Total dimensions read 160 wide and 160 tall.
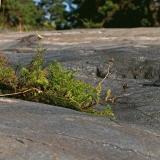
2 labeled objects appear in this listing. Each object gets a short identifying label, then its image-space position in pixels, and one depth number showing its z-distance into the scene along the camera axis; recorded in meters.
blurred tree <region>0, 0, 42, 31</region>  17.31
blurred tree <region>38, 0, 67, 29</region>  27.92
